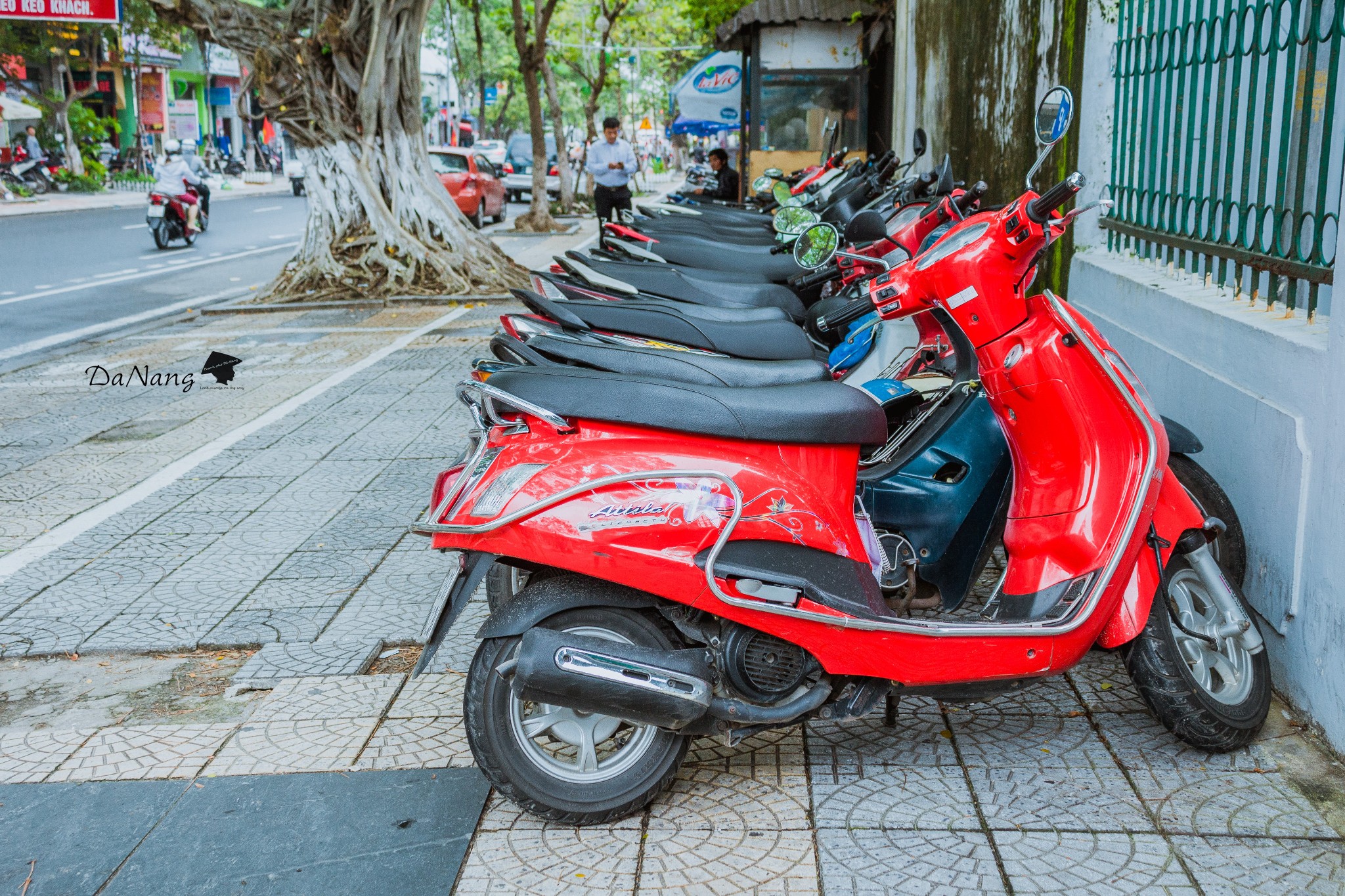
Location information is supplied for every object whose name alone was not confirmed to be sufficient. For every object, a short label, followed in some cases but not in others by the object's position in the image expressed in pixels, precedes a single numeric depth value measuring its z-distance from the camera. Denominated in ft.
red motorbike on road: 61.05
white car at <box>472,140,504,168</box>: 128.57
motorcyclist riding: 61.82
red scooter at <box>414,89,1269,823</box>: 9.13
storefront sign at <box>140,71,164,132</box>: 153.79
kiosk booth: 45.14
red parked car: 75.10
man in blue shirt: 54.75
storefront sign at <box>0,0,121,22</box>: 52.19
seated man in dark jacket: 56.24
